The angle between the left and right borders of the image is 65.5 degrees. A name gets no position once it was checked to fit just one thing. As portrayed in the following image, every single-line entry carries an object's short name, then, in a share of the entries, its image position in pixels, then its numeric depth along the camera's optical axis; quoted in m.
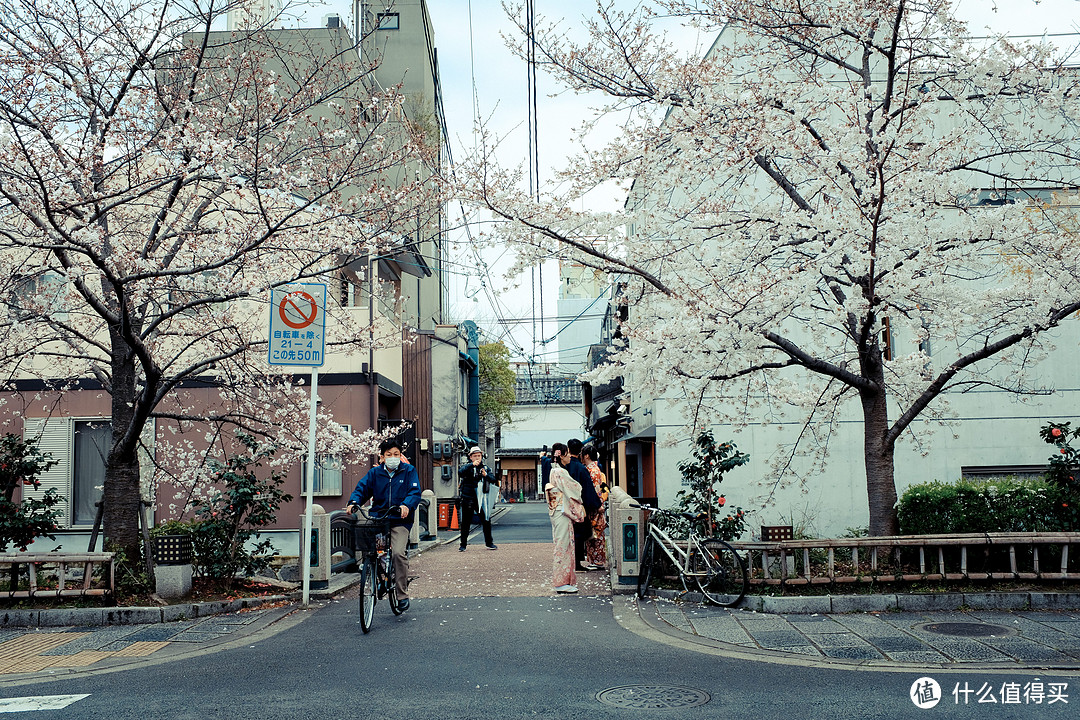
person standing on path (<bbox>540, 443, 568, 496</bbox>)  11.34
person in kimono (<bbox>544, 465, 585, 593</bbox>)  10.77
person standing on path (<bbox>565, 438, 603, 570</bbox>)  11.30
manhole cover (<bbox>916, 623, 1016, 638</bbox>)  7.54
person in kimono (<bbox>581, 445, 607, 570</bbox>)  13.70
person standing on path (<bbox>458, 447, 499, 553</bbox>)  17.25
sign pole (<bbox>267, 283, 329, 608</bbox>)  10.29
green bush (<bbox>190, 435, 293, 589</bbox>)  10.23
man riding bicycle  8.97
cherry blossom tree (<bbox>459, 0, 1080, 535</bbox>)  9.69
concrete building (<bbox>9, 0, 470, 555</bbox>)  16.95
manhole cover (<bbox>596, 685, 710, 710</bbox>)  5.42
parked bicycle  9.43
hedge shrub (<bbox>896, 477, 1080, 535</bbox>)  9.68
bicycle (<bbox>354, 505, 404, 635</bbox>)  8.10
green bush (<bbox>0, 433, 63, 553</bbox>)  9.77
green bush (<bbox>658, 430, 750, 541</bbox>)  10.46
